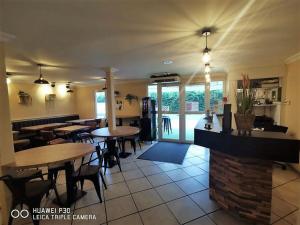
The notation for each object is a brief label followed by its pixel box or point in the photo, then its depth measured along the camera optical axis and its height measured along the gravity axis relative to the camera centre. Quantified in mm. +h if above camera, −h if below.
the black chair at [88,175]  2338 -1028
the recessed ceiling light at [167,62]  3612 +965
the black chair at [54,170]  2475 -996
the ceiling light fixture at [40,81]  3641 +593
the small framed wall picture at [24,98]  5961 +342
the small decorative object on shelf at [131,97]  6443 +296
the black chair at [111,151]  3679 -1080
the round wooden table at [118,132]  3506 -653
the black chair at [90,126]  5004 -798
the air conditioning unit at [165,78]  5153 +847
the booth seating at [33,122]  5267 -589
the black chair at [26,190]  1770 -1025
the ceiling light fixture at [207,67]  2494 +561
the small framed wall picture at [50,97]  6816 +403
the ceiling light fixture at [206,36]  2013 +812
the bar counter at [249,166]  1678 -798
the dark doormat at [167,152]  4122 -1428
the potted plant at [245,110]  1934 -106
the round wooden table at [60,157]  2020 -700
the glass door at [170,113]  5793 -362
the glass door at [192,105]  5449 -80
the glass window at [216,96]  5203 +206
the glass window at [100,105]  7629 +5
